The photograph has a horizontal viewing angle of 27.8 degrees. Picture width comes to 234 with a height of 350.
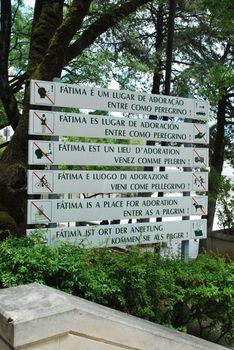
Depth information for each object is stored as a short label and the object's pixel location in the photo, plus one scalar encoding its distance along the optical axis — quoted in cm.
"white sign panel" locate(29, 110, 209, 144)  471
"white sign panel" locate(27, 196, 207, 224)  473
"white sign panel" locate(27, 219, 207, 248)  483
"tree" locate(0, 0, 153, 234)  602
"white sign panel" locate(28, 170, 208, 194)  471
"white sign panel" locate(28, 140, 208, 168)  470
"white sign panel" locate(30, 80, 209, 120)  474
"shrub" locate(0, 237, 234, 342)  366
